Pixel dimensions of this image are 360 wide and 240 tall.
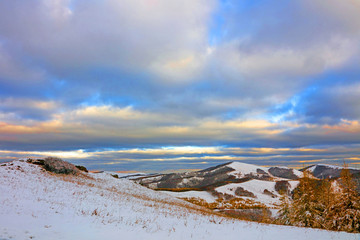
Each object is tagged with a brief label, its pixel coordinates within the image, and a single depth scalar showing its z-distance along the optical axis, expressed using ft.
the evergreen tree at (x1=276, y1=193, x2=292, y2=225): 81.25
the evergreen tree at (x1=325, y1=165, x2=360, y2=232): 63.98
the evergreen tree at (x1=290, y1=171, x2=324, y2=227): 75.97
